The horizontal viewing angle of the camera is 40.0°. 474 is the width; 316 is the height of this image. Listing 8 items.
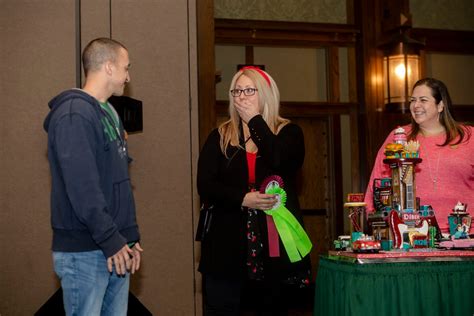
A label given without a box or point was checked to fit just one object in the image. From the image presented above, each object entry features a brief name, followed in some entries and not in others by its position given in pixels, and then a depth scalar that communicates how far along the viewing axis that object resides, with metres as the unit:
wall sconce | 5.86
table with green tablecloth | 2.35
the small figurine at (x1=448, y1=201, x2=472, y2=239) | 2.63
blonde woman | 2.51
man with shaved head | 2.02
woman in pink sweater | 2.85
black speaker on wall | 4.16
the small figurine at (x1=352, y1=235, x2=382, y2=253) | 2.42
